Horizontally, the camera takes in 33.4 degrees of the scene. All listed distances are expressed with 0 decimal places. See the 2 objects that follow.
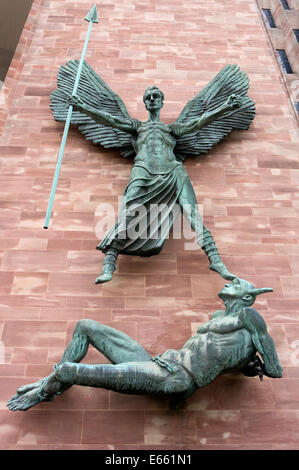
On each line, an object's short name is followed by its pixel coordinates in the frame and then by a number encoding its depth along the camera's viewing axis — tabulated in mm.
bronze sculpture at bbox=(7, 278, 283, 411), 4543
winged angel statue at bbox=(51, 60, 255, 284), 5949
